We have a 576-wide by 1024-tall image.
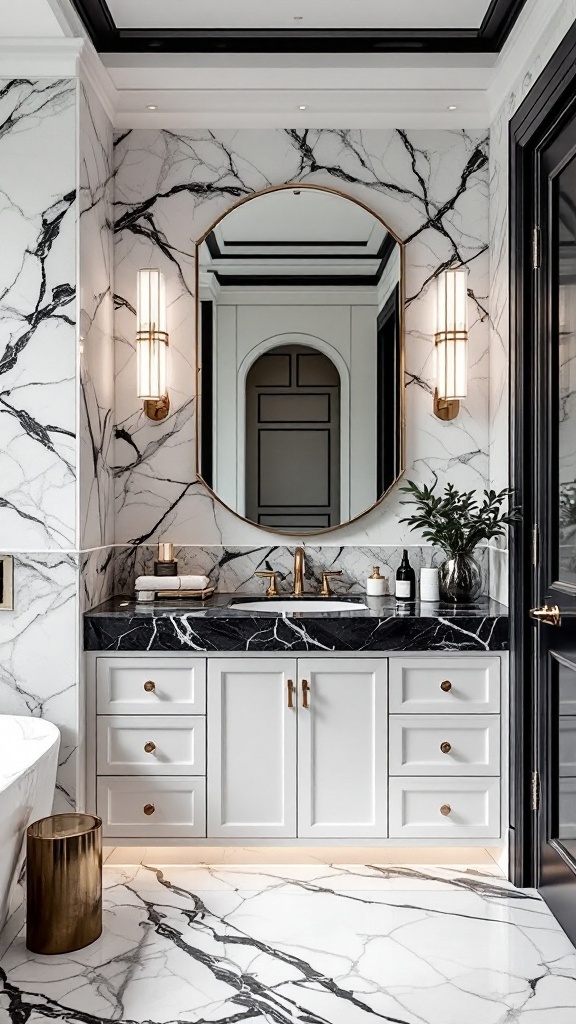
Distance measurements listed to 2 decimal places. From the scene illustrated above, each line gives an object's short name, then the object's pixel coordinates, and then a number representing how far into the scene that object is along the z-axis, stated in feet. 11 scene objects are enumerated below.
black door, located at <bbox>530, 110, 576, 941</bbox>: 7.82
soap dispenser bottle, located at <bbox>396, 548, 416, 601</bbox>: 10.29
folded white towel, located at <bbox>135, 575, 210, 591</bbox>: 10.09
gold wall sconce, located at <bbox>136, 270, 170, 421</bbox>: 10.40
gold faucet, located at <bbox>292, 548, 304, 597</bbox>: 10.64
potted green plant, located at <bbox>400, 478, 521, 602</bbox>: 9.77
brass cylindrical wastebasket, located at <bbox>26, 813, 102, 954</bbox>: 7.56
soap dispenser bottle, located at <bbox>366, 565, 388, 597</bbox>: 10.55
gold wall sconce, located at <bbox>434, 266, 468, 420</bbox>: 10.43
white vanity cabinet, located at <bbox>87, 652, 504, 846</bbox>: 9.24
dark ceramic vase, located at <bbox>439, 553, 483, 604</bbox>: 9.99
